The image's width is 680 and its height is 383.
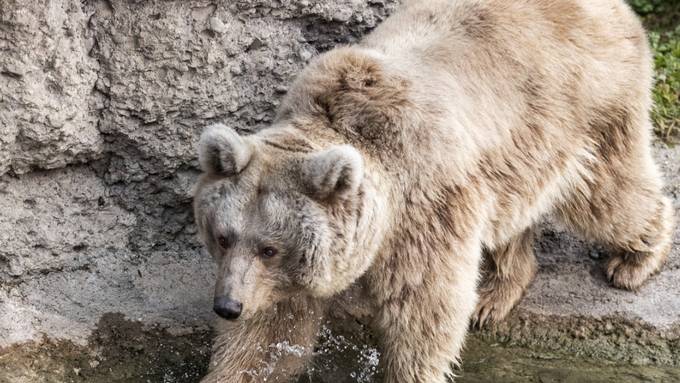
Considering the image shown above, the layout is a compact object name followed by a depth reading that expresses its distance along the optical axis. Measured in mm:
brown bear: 10633
